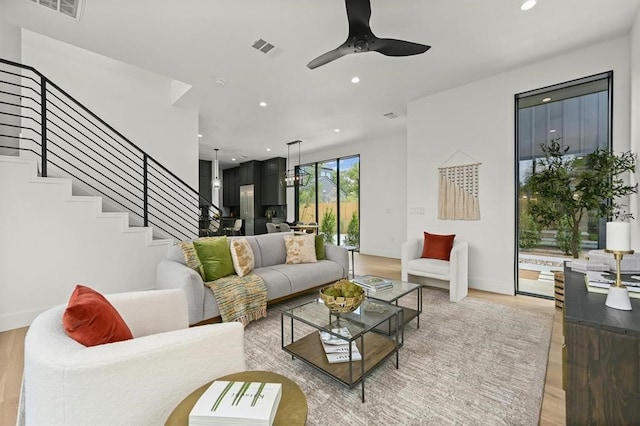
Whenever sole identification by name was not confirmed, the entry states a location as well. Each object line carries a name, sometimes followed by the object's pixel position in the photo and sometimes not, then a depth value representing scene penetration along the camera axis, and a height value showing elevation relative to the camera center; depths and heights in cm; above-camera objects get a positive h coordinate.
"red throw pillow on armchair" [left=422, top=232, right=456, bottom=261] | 397 -51
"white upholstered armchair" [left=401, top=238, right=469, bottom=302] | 348 -75
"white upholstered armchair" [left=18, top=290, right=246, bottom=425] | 88 -59
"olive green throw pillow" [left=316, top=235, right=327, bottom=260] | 393 -54
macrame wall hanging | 407 +34
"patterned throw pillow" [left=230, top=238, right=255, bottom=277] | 305 -53
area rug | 157 -117
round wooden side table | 89 -69
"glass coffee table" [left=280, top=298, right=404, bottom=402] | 175 -102
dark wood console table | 102 -61
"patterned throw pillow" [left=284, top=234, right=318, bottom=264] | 370 -51
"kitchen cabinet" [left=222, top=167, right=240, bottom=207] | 1035 +98
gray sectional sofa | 250 -72
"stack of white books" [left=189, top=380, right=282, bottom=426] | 83 -64
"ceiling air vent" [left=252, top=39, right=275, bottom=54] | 302 +192
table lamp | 127 -15
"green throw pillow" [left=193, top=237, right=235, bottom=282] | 285 -51
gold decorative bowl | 189 -63
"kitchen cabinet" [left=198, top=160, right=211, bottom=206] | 939 +122
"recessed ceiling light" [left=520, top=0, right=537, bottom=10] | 243 +192
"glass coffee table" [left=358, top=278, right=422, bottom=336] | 233 -78
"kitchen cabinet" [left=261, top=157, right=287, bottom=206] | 913 +104
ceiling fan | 209 +150
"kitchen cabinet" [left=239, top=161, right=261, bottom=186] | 955 +144
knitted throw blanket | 262 -86
